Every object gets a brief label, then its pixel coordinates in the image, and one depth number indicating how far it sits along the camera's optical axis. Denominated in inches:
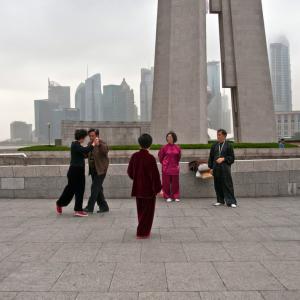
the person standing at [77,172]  301.6
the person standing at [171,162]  373.6
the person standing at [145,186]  232.1
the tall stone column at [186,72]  889.5
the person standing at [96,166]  310.2
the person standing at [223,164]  345.4
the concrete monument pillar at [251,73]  921.5
